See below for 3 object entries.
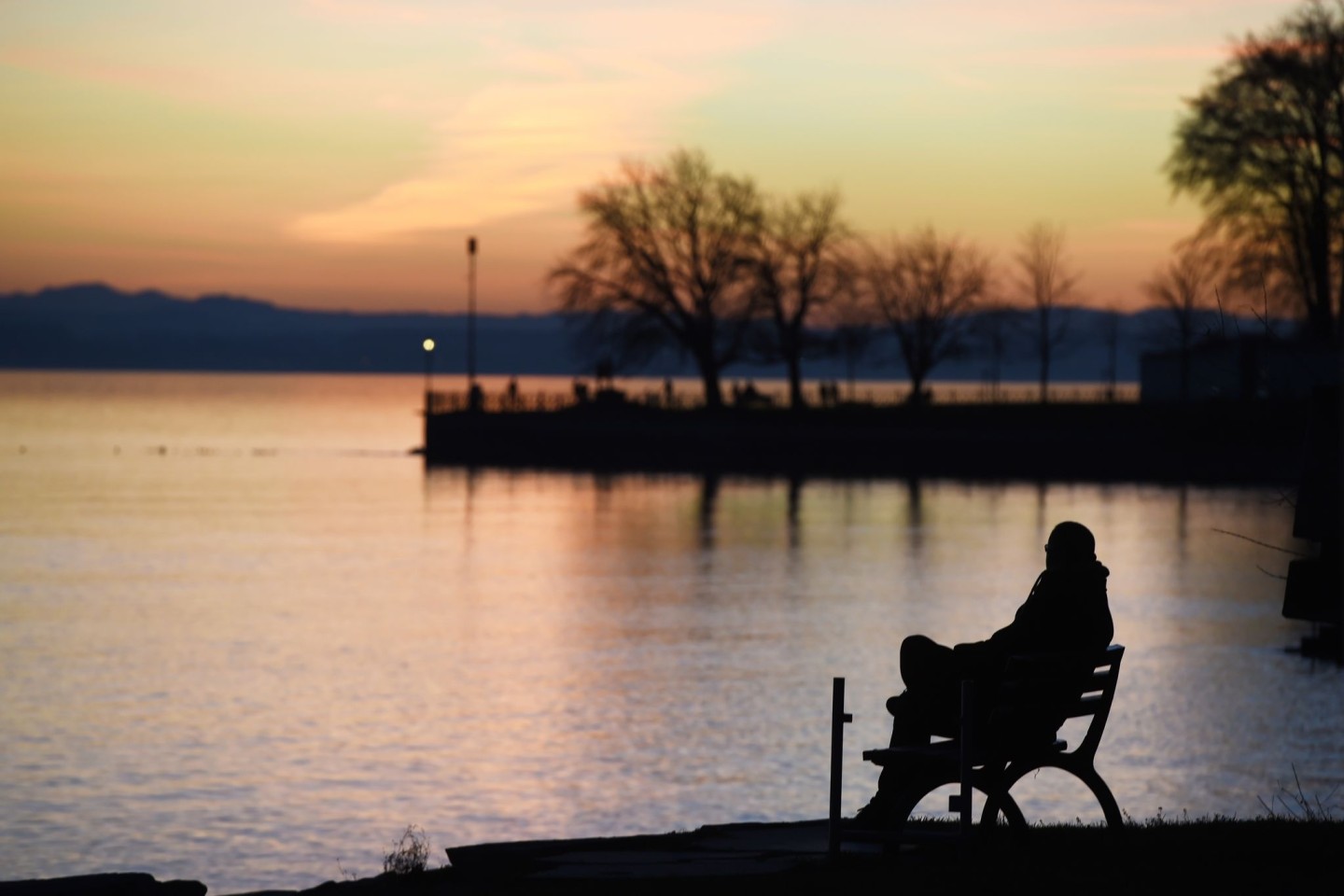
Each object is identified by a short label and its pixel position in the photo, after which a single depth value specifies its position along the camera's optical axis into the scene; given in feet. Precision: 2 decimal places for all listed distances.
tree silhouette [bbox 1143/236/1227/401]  412.98
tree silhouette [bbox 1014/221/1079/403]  439.63
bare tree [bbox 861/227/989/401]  393.70
